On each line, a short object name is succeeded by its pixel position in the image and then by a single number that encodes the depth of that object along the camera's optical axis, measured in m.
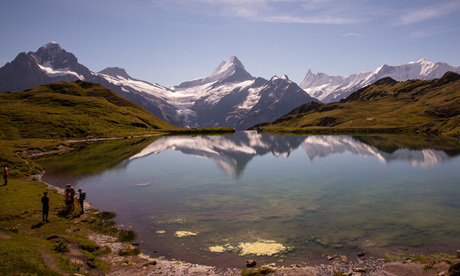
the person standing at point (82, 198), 38.74
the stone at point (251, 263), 23.95
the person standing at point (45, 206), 31.45
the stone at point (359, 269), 22.33
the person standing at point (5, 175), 46.14
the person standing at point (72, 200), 36.31
